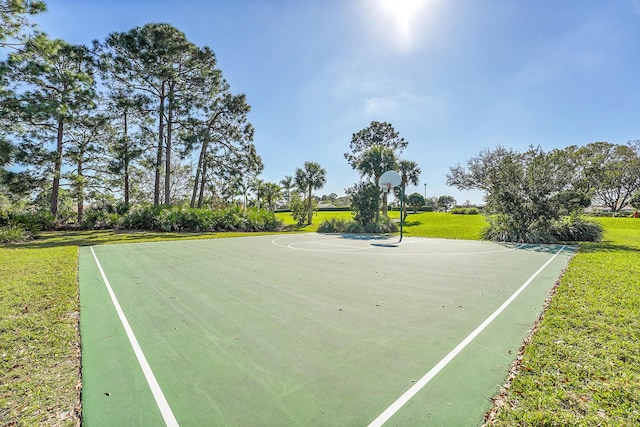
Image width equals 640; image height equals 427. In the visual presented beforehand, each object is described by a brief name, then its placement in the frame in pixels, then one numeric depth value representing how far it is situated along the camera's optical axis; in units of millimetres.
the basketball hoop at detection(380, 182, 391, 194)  15161
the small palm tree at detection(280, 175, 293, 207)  36750
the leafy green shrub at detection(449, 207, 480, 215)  32719
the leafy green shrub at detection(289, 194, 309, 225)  28359
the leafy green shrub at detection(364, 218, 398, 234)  16859
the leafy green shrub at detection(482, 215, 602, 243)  11780
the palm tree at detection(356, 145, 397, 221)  21375
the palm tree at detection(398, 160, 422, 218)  32125
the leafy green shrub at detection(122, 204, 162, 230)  16531
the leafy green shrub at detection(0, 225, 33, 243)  10539
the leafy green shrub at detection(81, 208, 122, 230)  16250
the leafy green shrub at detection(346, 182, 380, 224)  17219
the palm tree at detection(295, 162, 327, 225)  30562
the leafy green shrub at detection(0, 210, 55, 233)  12489
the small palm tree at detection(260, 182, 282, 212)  36500
